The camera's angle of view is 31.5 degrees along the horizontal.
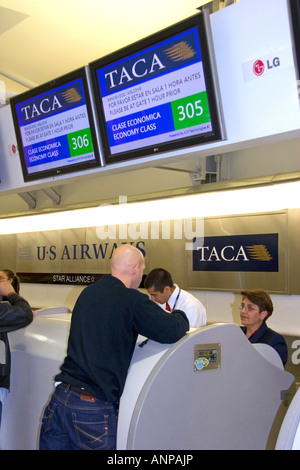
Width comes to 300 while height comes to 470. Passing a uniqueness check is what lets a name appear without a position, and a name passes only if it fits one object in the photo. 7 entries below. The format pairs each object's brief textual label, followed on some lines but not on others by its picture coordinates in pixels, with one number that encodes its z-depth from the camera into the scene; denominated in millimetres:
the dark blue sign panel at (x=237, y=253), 5973
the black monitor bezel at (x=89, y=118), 3336
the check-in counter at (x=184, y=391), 2579
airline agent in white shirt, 5023
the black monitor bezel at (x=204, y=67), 2682
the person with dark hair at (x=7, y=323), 3475
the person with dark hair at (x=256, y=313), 4071
